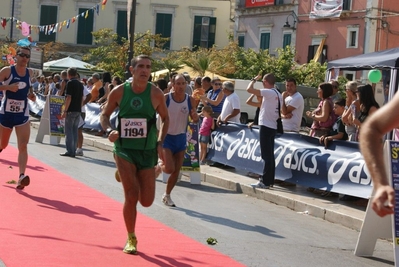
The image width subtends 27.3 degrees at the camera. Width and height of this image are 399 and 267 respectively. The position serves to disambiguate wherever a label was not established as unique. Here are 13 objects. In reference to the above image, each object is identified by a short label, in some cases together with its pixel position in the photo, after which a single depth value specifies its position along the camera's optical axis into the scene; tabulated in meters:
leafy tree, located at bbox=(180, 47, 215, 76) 39.69
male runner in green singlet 7.70
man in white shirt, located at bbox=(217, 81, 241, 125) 15.81
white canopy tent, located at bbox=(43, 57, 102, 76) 41.62
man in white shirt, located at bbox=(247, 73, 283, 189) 13.25
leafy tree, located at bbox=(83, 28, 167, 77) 36.72
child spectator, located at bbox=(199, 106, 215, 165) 16.36
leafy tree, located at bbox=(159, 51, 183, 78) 39.63
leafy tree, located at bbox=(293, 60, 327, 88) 41.34
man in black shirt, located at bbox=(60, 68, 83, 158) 17.28
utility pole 24.78
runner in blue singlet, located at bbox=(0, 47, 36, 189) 11.05
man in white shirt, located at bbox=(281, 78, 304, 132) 13.77
